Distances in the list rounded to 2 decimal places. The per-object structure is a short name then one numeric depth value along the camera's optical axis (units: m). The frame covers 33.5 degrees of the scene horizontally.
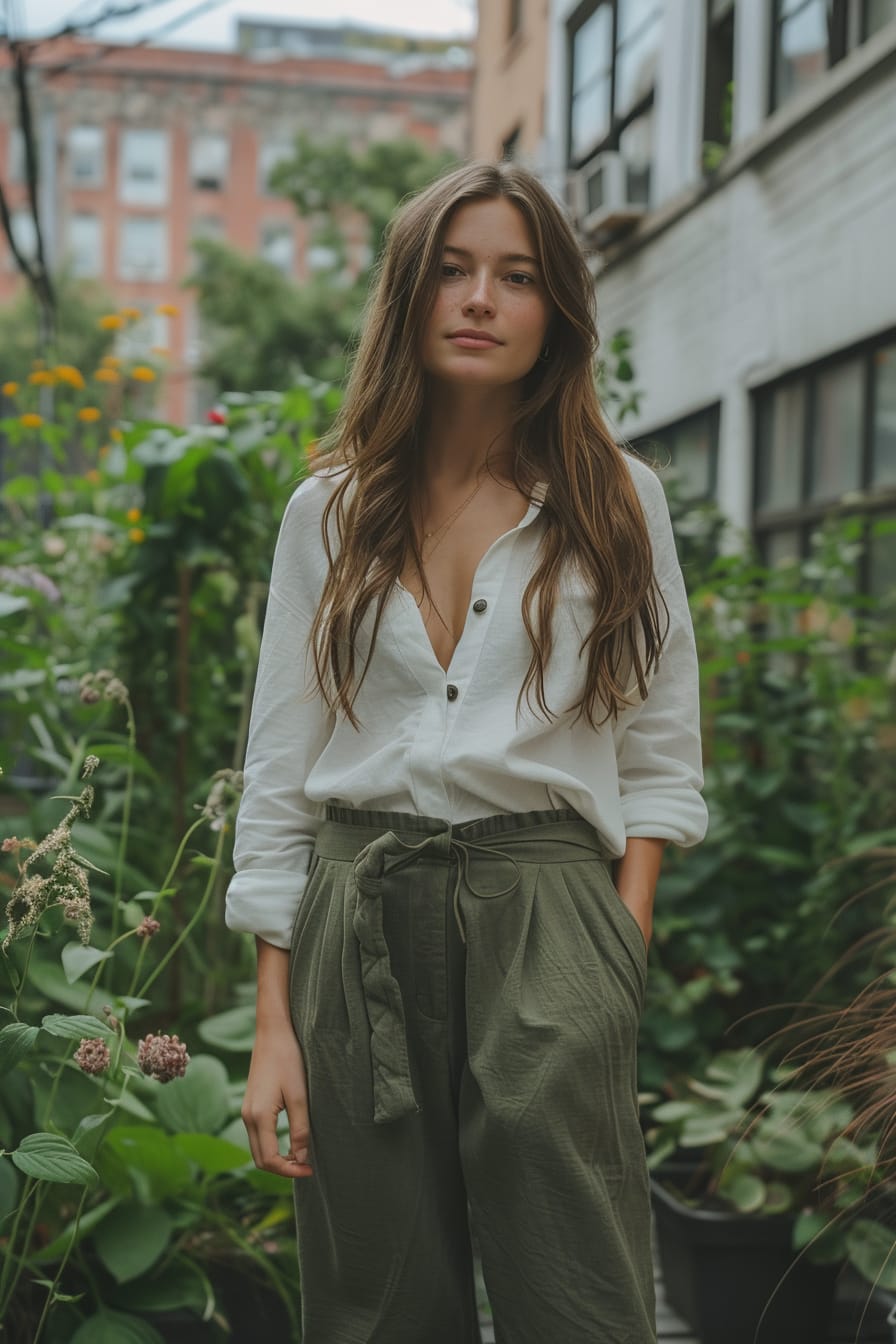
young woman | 1.33
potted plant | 2.10
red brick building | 38.53
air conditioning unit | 6.71
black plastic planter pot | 2.23
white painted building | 4.12
